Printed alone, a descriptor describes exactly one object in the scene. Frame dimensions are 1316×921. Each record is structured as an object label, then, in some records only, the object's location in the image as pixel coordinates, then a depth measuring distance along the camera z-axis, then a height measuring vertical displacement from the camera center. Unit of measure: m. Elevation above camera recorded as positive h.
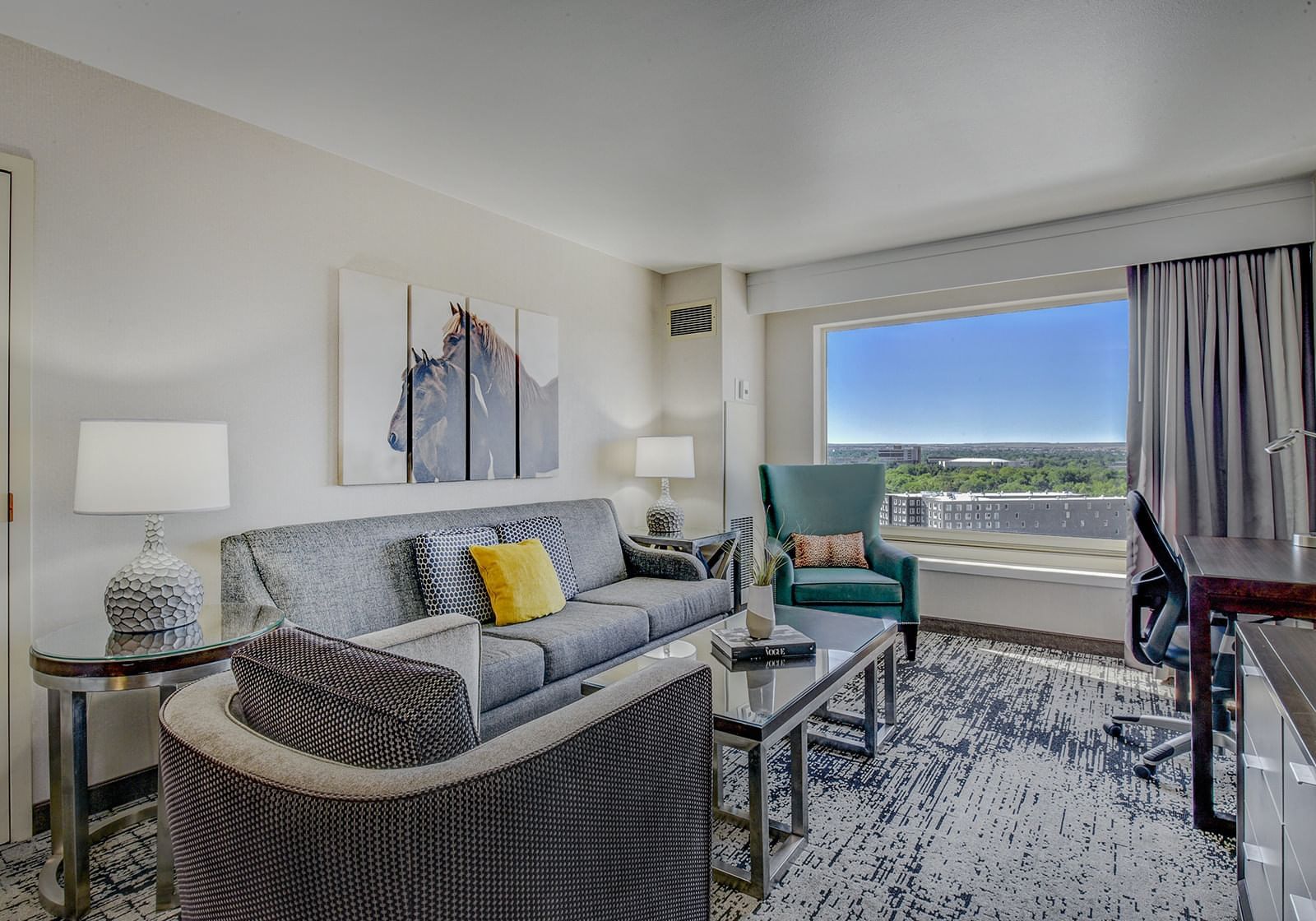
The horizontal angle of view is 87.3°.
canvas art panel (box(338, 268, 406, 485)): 2.96 +0.45
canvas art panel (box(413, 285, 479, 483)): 3.21 +0.39
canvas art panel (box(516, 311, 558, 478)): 3.78 +0.44
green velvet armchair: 3.96 -0.24
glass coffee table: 1.83 -0.68
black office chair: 2.48 -0.64
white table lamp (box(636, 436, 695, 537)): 4.27 +0.02
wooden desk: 2.11 -0.45
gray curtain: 3.33 +0.37
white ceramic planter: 2.45 -0.52
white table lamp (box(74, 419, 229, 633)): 1.88 -0.04
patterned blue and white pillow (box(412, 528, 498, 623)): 2.84 -0.43
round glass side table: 1.72 -0.52
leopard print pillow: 4.09 -0.50
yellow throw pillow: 2.92 -0.48
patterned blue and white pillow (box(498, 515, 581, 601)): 3.27 -0.32
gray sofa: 2.44 -0.56
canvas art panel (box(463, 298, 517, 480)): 3.50 +0.44
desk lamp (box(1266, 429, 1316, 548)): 2.89 +0.05
